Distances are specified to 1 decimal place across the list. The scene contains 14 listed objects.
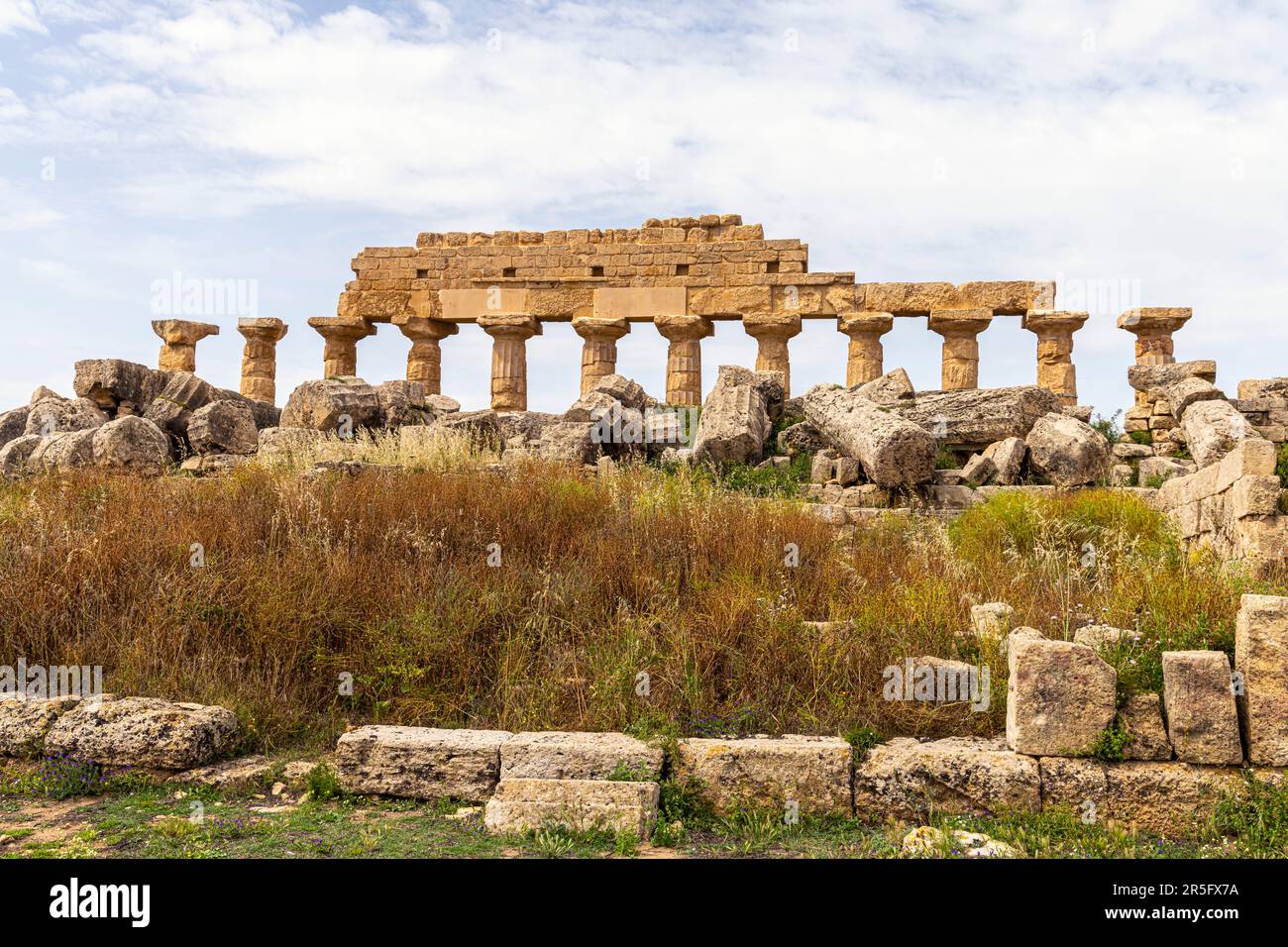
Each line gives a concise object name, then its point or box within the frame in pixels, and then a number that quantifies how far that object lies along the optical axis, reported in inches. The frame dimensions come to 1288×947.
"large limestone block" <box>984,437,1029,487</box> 505.7
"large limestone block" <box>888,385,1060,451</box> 550.9
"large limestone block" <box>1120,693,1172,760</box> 202.8
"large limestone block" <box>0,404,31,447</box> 613.0
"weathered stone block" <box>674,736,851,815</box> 201.9
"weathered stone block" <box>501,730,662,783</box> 204.4
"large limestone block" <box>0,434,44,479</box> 484.2
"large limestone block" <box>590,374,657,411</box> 629.0
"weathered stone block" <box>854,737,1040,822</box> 199.6
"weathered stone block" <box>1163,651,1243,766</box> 199.2
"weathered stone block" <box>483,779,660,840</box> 186.7
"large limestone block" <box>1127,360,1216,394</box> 637.3
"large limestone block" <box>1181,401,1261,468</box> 514.3
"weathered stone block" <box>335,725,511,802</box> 209.6
